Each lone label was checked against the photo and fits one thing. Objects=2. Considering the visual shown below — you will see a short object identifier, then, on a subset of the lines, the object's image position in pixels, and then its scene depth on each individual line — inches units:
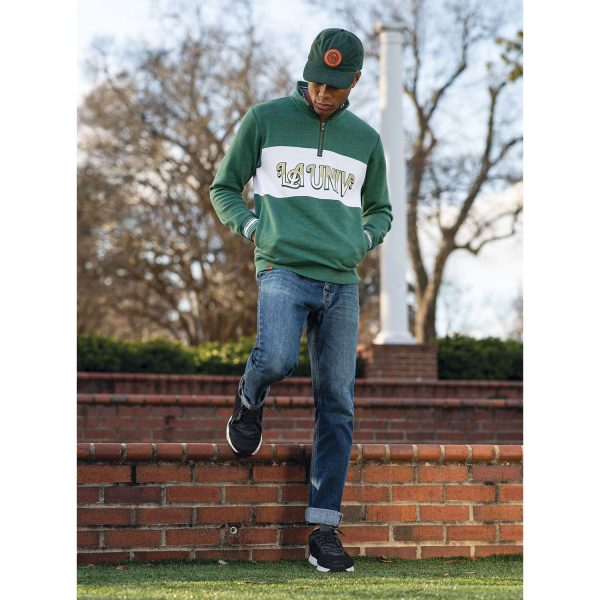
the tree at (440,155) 756.6
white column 444.8
